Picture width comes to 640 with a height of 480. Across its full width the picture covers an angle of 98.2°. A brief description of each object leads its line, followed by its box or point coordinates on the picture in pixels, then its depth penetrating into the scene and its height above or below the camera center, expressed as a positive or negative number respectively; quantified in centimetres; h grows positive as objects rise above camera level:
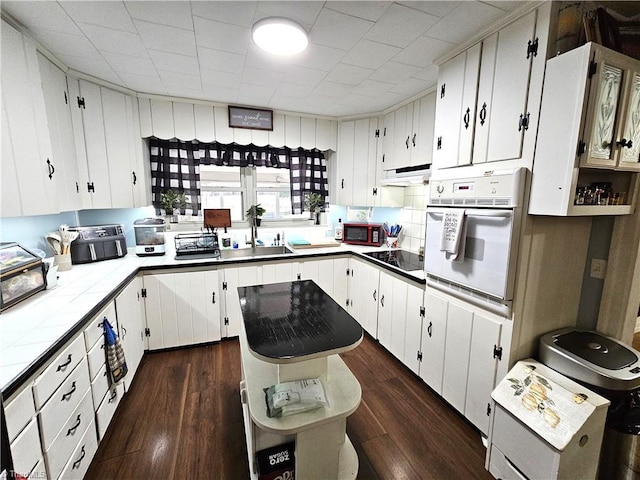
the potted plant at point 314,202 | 357 +2
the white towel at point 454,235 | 169 -18
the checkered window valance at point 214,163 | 303 +48
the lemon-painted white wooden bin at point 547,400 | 123 -93
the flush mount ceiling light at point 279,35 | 155 +98
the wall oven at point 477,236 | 146 -18
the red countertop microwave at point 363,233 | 330 -35
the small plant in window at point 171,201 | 300 +2
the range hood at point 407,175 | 240 +28
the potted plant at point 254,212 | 320 -10
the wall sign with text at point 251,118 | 299 +93
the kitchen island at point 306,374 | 119 -91
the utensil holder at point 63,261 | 214 -46
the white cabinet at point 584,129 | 122 +36
